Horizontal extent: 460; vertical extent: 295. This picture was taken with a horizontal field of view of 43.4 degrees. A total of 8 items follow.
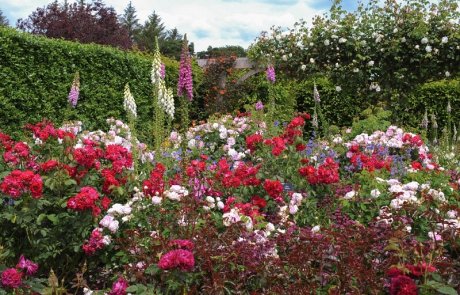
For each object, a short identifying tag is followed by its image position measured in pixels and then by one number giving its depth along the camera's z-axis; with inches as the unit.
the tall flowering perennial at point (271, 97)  271.8
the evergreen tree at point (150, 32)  1502.0
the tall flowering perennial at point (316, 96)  308.6
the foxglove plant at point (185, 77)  200.2
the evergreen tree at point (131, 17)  1893.0
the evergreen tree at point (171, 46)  1501.0
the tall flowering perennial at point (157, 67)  215.8
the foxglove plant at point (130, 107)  224.8
